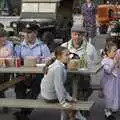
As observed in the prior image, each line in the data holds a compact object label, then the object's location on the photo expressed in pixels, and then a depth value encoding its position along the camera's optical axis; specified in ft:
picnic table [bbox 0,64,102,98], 33.06
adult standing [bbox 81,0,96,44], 81.51
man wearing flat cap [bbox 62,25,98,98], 36.73
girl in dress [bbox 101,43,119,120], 37.33
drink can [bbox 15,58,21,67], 35.86
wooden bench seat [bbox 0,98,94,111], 31.66
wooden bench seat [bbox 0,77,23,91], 37.21
